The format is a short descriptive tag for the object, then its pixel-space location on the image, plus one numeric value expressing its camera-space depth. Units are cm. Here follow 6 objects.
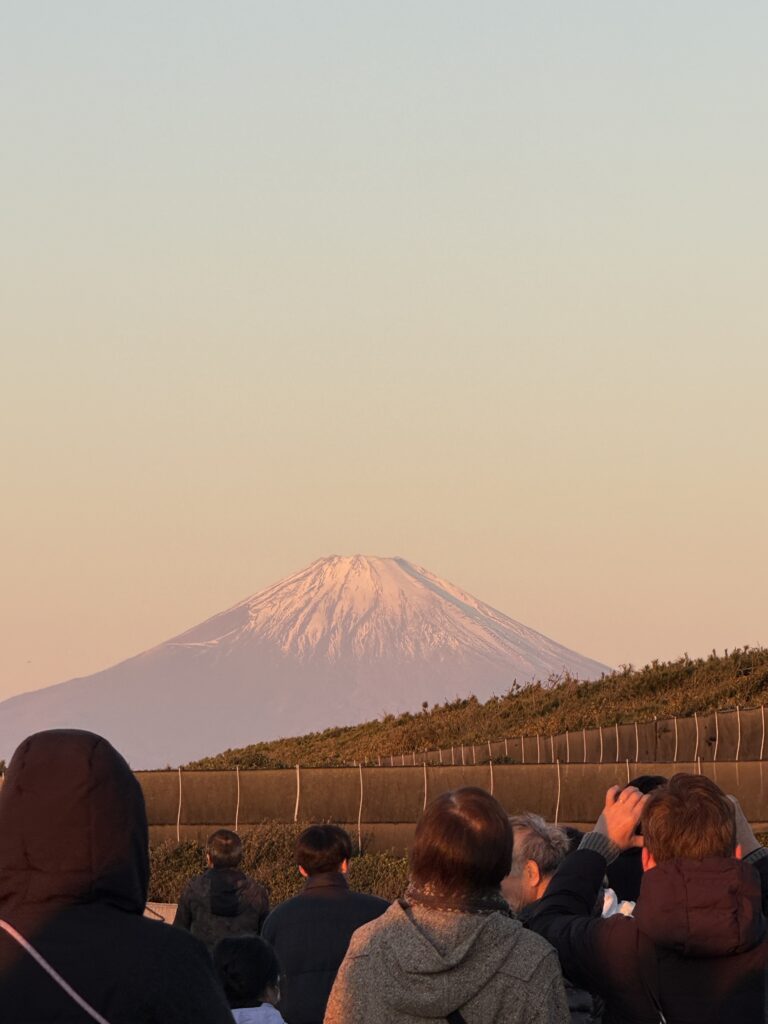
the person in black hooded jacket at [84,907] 824
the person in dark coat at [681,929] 1202
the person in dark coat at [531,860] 1434
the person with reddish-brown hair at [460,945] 1119
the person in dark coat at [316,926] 1925
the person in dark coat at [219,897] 2297
